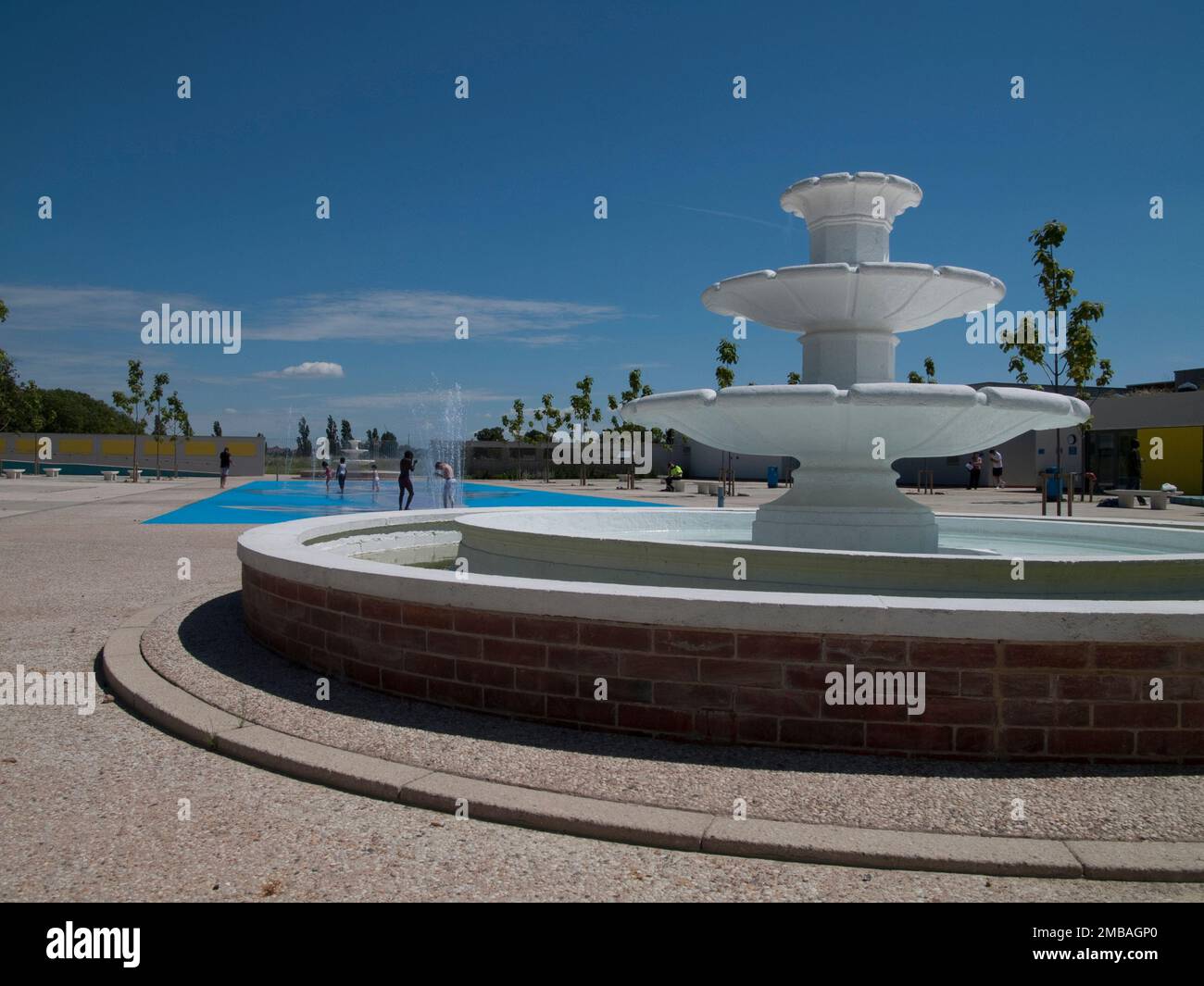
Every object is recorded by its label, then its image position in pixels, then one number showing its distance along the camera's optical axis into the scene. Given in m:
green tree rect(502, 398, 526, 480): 82.94
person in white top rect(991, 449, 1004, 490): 41.75
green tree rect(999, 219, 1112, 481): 31.17
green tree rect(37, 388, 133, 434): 104.19
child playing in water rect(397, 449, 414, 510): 22.05
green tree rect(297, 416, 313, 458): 67.82
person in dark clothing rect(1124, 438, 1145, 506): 33.81
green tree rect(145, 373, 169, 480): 68.46
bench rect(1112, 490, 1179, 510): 25.95
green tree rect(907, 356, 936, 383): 69.89
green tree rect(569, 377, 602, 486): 75.94
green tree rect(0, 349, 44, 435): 53.19
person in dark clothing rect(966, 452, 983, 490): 39.25
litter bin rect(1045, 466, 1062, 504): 23.67
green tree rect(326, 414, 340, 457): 72.83
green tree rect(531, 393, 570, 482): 79.31
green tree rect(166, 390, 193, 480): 88.25
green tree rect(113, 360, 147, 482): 64.25
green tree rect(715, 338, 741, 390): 56.00
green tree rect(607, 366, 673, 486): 64.19
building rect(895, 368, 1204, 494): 34.72
